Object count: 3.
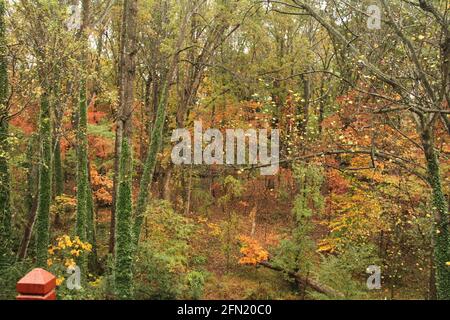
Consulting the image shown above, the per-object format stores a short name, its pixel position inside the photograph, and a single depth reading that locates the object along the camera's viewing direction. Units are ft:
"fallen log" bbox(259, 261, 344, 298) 40.77
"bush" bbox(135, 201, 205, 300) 34.95
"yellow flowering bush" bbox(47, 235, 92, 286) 30.91
